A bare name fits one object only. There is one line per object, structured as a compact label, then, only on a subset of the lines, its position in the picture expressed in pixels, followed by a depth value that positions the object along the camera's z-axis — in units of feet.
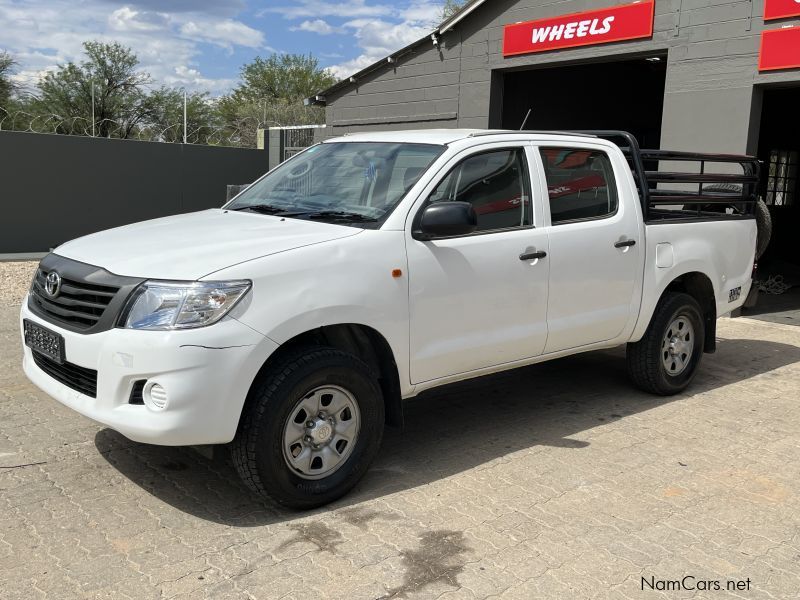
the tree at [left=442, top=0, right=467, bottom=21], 129.74
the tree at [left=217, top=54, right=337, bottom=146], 174.09
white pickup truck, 11.47
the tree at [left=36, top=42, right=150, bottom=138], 117.80
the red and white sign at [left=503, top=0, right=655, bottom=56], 33.24
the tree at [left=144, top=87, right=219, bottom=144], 126.44
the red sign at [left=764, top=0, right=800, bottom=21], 27.89
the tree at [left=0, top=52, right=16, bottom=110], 113.39
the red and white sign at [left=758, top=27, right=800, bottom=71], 28.09
